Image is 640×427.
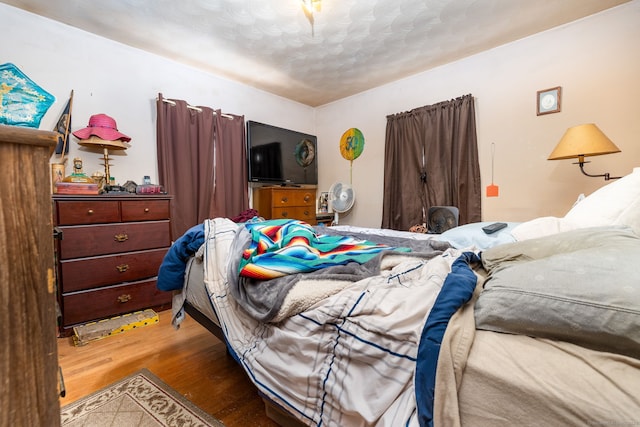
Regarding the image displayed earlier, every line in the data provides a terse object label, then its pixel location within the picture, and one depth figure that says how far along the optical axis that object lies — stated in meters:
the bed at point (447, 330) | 0.49
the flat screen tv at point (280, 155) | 3.46
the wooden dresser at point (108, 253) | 1.95
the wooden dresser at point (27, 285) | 0.35
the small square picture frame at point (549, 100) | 2.45
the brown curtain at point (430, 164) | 2.89
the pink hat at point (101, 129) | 2.30
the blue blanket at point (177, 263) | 1.50
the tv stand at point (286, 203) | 3.42
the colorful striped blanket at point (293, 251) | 1.02
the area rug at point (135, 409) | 1.15
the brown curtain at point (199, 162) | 2.83
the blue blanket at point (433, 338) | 0.56
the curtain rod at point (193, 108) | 2.82
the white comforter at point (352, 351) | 0.65
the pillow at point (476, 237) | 1.48
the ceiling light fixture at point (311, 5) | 2.03
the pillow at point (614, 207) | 1.12
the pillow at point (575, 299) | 0.49
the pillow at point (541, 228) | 1.32
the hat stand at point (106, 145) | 2.31
